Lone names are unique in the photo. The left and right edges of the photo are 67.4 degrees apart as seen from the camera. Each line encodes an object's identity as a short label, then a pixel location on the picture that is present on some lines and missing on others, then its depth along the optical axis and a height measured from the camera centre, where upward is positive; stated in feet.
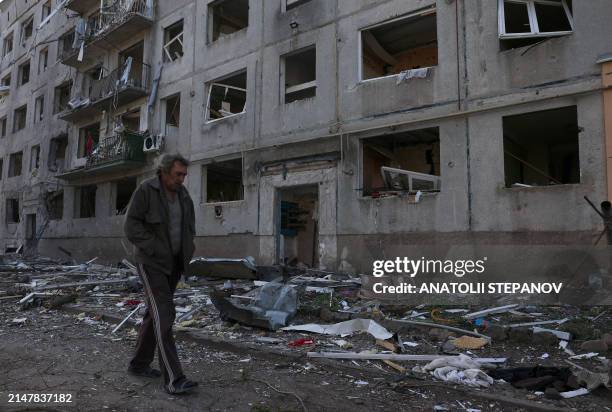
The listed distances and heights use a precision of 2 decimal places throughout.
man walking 12.07 -0.22
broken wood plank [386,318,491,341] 17.86 -3.35
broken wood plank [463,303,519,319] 21.74 -3.25
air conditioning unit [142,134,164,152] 55.93 +12.25
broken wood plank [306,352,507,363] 15.23 -3.77
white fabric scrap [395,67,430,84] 36.11 +13.57
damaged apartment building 31.12 +10.84
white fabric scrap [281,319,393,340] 19.12 -3.55
